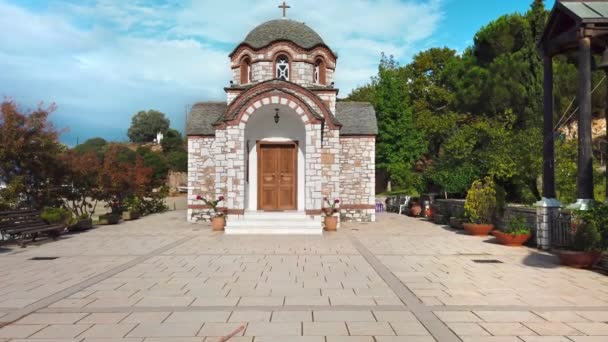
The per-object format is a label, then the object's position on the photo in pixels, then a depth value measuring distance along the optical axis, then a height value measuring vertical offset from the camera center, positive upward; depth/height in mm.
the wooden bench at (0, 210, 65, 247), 11570 -1177
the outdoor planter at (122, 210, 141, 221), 20550 -1507
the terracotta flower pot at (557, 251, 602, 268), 8648 -1532
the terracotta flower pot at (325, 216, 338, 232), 15773 -1476
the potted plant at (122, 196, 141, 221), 20609 -1290
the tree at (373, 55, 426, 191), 36156 +3766
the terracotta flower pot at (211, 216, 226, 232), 15594 -1465
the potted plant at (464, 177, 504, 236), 14102 -800
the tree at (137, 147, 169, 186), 47466 +2169
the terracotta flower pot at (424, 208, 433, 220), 20252 -1485
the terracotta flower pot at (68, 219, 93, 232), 15372 -1510
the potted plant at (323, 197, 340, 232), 15781 -1277
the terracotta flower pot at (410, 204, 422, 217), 22344 -1454
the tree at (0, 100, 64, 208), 12484 +821
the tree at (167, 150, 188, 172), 53656 +2598
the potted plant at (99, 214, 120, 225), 18297 -1497
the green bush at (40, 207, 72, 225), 13406 -990
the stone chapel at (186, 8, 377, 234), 15664 +1552
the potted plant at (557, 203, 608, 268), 8670 -1195
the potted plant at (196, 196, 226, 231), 15602 -1328
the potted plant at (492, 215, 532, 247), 11758 -1413
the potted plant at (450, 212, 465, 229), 15938 -1476
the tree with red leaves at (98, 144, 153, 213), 18359 +148
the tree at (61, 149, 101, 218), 15391 +218
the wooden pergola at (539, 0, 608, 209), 9930 +3271
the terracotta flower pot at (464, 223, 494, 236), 14148 -1535
